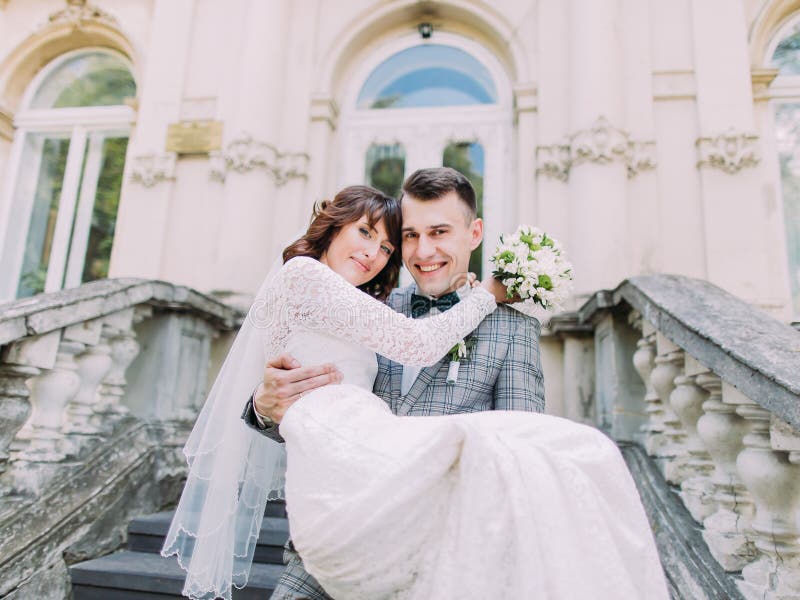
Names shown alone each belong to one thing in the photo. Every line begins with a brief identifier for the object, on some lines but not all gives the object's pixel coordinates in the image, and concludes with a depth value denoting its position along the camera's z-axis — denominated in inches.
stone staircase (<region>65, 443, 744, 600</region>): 93.7
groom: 71.8
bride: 49.5
